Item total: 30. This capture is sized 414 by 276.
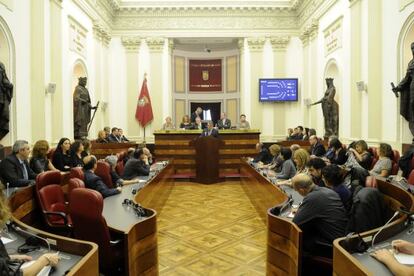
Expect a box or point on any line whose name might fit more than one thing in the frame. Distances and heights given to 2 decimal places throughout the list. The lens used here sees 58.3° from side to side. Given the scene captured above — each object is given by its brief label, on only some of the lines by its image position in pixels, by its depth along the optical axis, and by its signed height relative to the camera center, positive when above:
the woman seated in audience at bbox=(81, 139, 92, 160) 6.29 -0.34
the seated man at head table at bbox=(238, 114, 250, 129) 11.46 +0.12
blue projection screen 12.95 +1.26
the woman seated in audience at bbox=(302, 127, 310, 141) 10.57 -0.22
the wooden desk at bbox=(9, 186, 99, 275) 1.87 -0.69
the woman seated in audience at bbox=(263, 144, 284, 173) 6.54 -0.62
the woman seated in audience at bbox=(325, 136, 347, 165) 6.35 -0.47
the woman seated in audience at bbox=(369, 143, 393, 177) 5.05 -0.50
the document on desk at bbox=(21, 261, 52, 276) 1.85 -0.72
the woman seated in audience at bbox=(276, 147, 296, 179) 5.39 -0.64
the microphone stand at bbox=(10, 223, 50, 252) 2.24 -0.70
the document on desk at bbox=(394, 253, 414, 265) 1.95 -0.71
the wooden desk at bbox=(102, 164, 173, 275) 2.74 -0.83
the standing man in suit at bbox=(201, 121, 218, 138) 9.92 -0.11
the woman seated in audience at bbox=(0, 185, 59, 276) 1.70 -0.67
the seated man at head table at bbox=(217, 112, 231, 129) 11.57 +0.11
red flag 12.74 +0.69
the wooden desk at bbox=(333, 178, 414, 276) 1.89 -0.70
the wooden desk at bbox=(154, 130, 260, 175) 10.28 -0.57
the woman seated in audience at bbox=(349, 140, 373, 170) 5.64 -0.43
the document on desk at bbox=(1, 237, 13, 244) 2.40 -0.74
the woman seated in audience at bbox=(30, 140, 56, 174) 5.15 -0.42
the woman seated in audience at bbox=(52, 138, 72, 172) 5.79 -0.47
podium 9.50 -0.81
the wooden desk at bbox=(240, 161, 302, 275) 2.72 -0.94
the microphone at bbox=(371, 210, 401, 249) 2.28 -0.69
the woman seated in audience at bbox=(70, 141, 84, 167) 5.81 -0.41
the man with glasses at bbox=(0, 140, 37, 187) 4.32 -0.48
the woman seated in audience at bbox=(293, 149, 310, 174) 4.83 -0.42
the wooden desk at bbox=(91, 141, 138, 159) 9.59 -0.57
